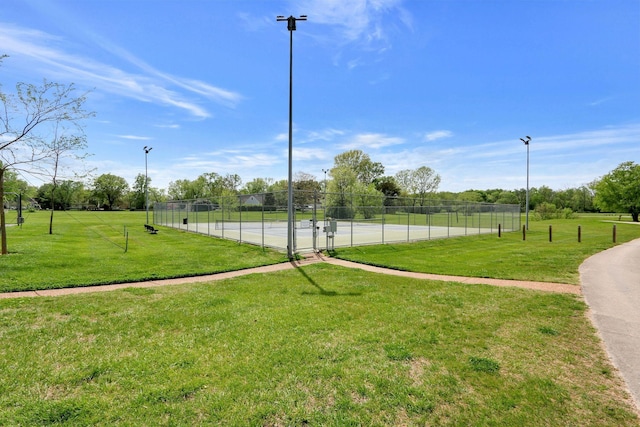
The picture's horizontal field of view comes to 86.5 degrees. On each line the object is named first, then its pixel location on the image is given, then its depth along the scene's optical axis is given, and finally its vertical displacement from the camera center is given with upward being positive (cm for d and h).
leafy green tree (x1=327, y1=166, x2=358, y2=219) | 5508 +501
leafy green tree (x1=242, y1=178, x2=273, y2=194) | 8079 +560
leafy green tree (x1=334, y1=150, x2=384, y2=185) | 8012 +1128
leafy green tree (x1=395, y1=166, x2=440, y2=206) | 7381 +613
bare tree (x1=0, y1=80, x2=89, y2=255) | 1197 +285
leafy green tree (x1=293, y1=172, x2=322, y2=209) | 7406 +595
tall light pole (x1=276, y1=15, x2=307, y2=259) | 1275 +303
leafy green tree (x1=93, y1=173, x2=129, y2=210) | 10012 +512
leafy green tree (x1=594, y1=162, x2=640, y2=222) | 4906 +309
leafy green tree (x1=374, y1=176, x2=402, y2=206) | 8324 +605
